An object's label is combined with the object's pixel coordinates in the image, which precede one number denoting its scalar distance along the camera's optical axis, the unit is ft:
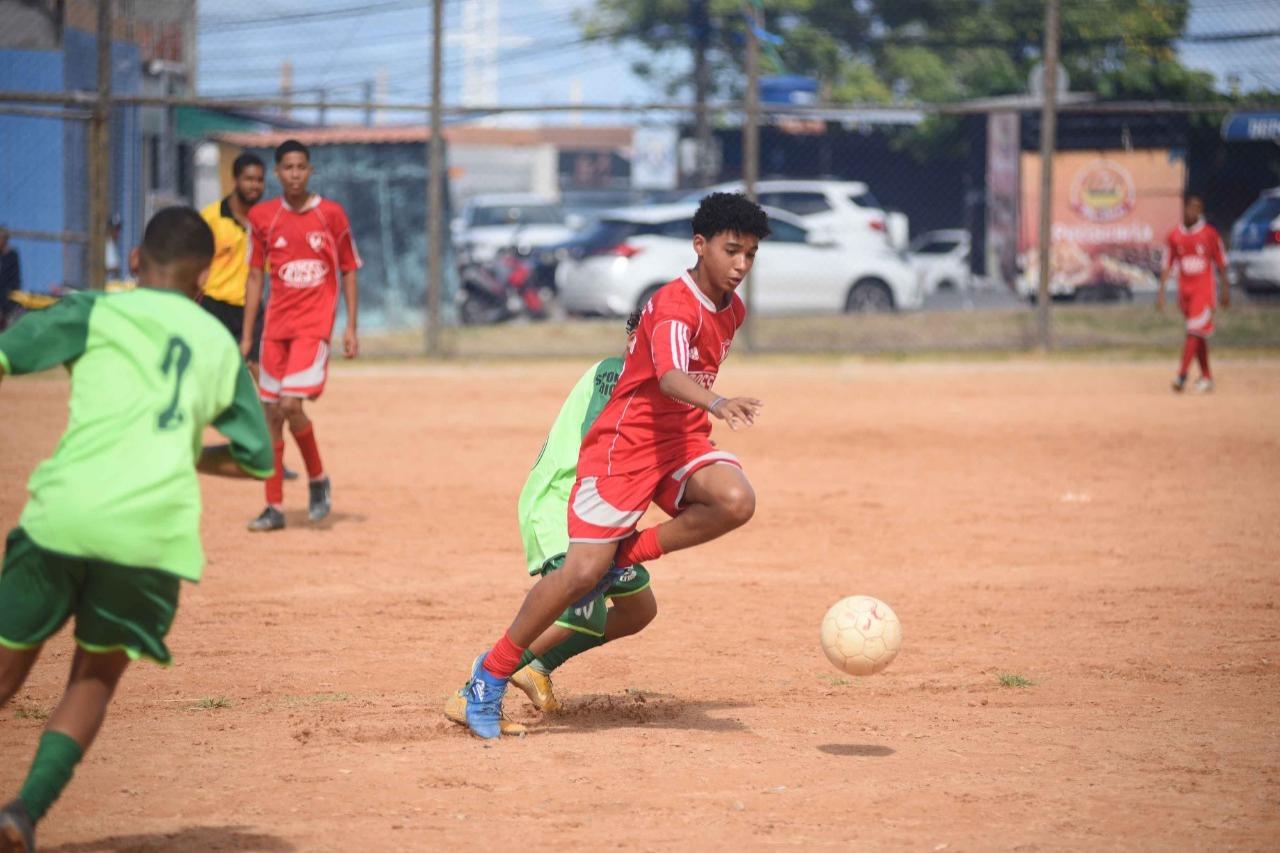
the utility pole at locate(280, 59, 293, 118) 83.35
